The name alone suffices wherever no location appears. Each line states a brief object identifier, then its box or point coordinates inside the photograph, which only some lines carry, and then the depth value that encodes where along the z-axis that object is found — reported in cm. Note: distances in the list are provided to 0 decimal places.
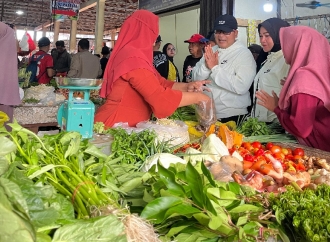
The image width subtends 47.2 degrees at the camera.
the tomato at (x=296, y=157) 259
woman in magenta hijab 273
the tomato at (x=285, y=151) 269
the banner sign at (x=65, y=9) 1237
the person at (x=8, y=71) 362
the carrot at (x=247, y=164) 220
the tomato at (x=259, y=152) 250
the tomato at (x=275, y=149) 268
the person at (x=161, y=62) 607
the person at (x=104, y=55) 959
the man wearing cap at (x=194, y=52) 581
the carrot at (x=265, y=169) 204
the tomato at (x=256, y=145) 276
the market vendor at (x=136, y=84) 288
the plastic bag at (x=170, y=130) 267
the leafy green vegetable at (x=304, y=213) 132
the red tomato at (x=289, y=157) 262
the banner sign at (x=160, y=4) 778
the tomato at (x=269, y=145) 281
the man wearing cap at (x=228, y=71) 376
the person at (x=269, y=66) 360
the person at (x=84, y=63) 704
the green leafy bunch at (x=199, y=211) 133
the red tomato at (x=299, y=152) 270
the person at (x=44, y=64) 749
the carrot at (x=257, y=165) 212
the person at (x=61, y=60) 818
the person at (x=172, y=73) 624
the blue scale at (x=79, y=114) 241
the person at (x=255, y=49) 544
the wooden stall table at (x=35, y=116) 517
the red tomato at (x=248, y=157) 234
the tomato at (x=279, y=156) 253
